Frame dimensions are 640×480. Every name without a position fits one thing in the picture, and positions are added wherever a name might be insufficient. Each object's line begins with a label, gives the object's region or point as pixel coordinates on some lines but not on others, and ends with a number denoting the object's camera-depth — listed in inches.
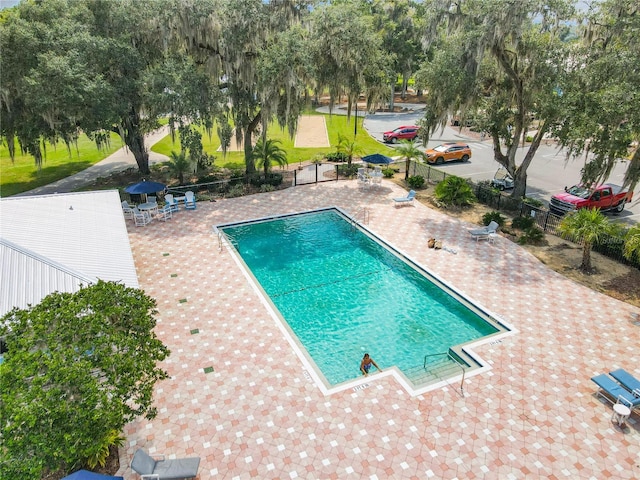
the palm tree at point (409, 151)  1058.3
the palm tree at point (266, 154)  1042.7
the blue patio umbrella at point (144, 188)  858.1
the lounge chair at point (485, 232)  786.2
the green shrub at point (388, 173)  1134.0
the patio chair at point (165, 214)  871.7
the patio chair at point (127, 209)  869.8
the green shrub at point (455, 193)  922.7
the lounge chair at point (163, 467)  348.2
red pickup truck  890.7
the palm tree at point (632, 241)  588.7
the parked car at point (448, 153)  1290.6
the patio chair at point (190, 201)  920.9
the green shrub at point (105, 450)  343.7
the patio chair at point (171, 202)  875.4
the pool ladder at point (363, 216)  861.7
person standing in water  477.6
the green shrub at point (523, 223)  820.0
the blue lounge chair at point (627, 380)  422.9
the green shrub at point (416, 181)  1052.5
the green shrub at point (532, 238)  776.9
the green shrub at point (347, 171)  1133.7
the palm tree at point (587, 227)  639.8
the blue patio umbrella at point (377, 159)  1023.9
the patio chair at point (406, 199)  944.9
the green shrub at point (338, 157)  1250.0
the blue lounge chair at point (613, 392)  413.7
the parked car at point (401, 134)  1497.3
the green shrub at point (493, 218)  834.8
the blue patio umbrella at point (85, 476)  301.3
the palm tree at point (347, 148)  1129.4
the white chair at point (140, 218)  842.8
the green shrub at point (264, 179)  1054.4
